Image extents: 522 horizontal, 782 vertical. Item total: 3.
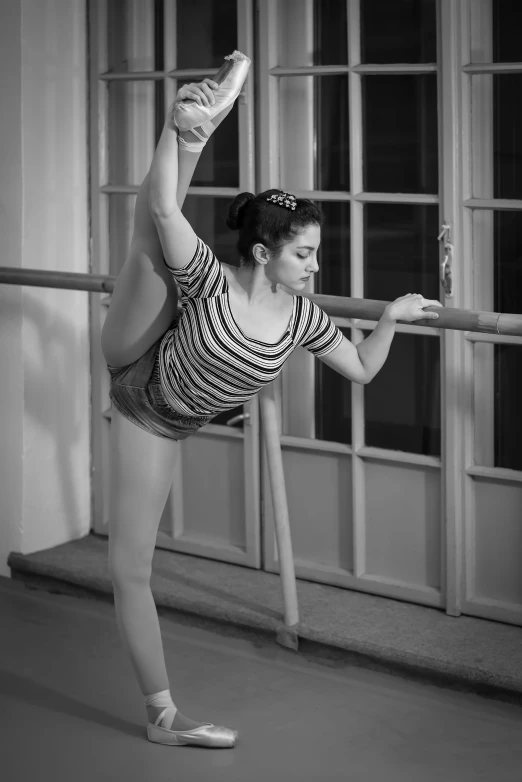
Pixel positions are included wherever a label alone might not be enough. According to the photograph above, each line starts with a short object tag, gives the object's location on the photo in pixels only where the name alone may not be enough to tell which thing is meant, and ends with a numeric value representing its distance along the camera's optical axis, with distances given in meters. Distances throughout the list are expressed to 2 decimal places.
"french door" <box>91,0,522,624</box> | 3.29
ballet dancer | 2.37
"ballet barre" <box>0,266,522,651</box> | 2.63
